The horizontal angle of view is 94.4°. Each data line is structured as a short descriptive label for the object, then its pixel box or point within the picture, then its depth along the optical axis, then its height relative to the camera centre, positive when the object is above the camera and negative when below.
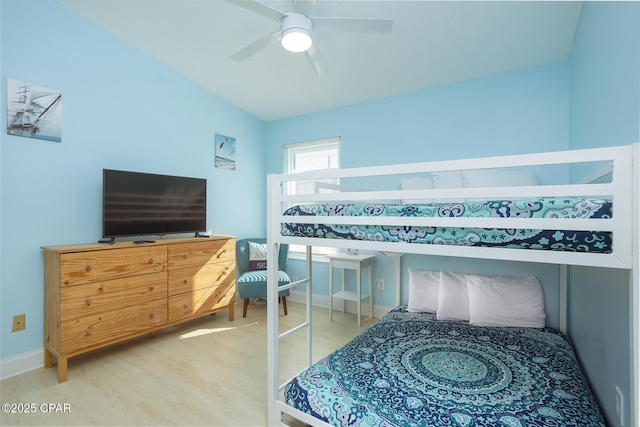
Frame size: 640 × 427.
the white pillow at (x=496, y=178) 2.38 +0.29
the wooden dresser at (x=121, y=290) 2.06 -0.63
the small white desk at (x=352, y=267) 3.02 -0.57
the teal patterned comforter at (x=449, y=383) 1.27 -0.87
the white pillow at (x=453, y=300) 2.48 -0.74
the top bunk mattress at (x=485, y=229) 0.94 -0.06
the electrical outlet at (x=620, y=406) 1.14 -0.76
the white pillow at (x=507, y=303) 2.33 -0.72
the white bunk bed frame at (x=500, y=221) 0.84 -0.03
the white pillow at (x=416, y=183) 2.76 +0.28
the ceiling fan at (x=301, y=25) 1.65 +1.10
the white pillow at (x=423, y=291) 2.65 -0.72
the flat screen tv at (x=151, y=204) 2.46 +0.08
